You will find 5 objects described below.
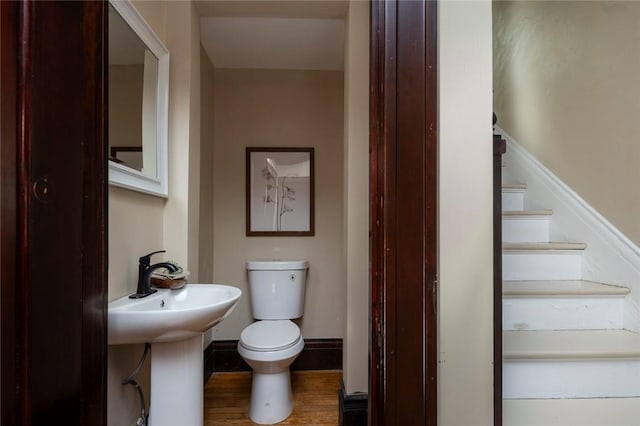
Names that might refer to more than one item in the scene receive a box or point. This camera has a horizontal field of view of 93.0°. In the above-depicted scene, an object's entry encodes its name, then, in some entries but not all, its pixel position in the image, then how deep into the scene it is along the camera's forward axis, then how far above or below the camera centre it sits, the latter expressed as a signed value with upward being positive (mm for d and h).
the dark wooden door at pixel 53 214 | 441 +4
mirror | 1128 +483
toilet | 1657 -705
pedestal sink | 1001 -411
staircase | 927 -454
